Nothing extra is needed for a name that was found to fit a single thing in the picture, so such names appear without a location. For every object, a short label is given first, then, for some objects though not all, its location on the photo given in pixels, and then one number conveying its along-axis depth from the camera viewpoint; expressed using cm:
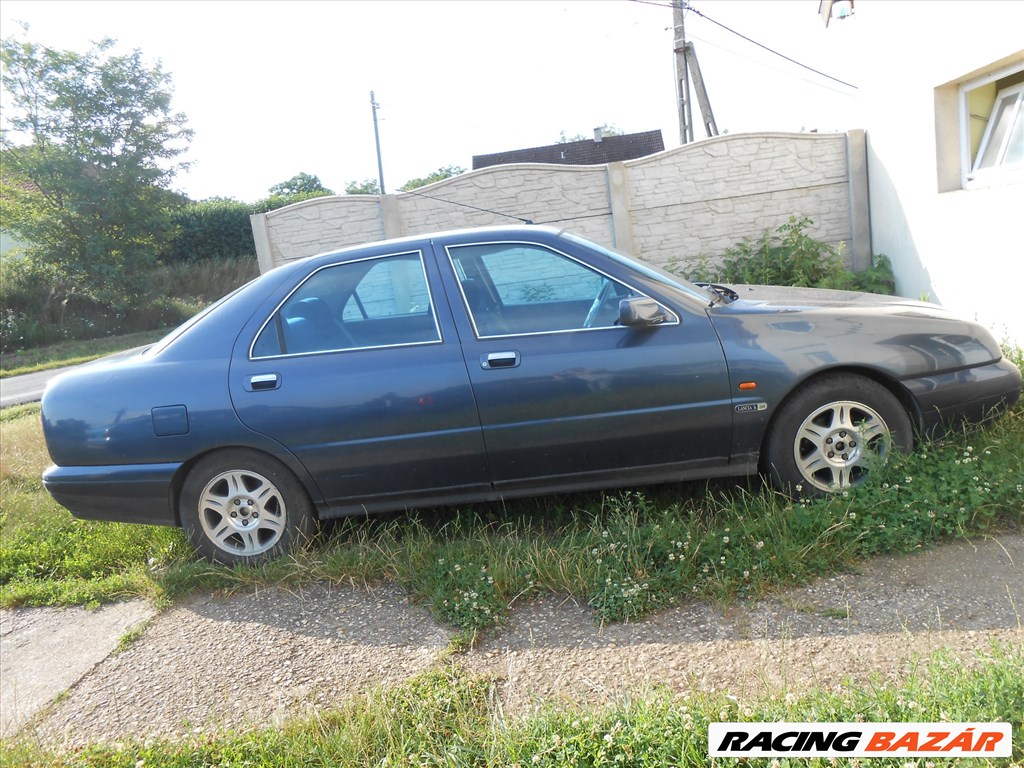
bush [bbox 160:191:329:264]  2634
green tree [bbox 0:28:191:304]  2166
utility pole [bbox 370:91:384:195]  4006
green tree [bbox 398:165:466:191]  4545
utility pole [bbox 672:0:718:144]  1712
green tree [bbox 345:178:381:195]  4678
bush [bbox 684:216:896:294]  839
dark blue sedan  398
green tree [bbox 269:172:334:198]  4716
